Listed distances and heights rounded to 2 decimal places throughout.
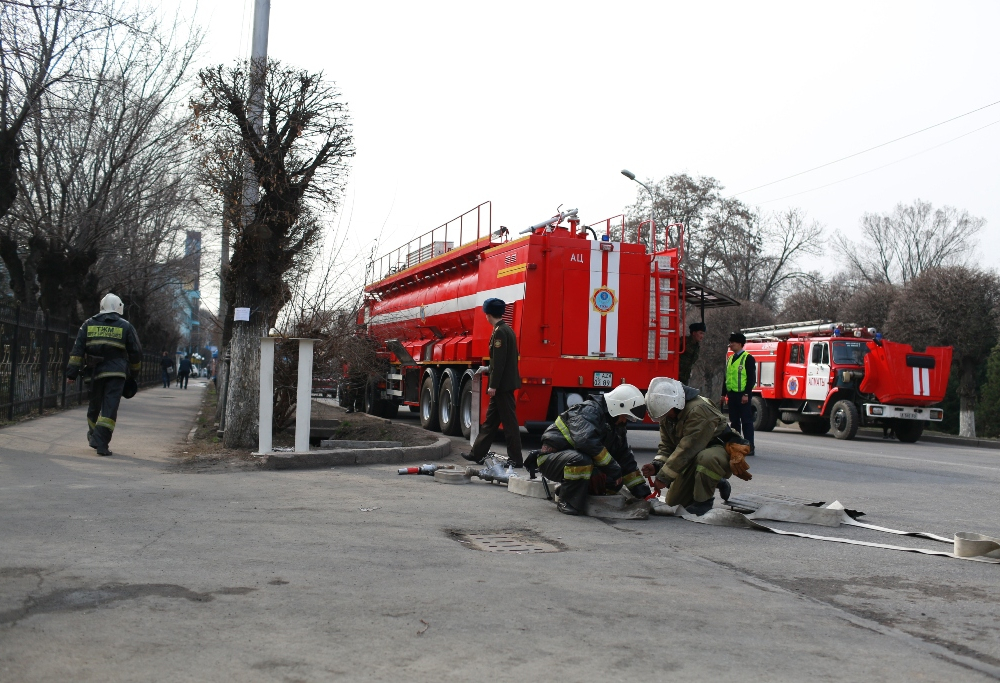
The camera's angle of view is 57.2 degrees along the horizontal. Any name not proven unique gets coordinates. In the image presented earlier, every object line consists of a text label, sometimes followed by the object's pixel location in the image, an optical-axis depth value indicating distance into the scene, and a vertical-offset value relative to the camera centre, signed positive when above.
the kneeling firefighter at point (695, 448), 6.97 -0.44
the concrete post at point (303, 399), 10.30 -0.27
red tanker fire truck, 12.91 +1.08
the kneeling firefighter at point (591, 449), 6.96 -0.49
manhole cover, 5.68 -1.03
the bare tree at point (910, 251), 55.56 +8.96
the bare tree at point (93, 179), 20.22 +4.47
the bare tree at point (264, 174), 11.04 +2.46
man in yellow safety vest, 13.09 +0.06
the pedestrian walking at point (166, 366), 49.78 +0.23
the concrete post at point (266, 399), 10.04 -0.28
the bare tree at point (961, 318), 26.27 +2.34
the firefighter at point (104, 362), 10.09 +0.06
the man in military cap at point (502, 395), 10.07 -0.14
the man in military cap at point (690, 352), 13.80 +0.57
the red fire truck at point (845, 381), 21.12 +0.34
